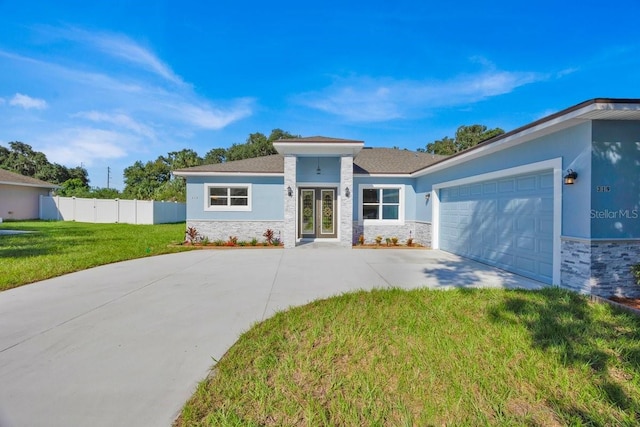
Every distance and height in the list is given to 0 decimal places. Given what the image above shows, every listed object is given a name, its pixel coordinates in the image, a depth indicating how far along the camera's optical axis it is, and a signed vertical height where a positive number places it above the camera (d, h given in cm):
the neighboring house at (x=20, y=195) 2114 +128
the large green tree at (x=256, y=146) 4169 +1038
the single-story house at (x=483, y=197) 529 +52
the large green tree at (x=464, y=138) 3469 +994
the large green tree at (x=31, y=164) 3944 +686
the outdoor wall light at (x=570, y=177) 548 +75
